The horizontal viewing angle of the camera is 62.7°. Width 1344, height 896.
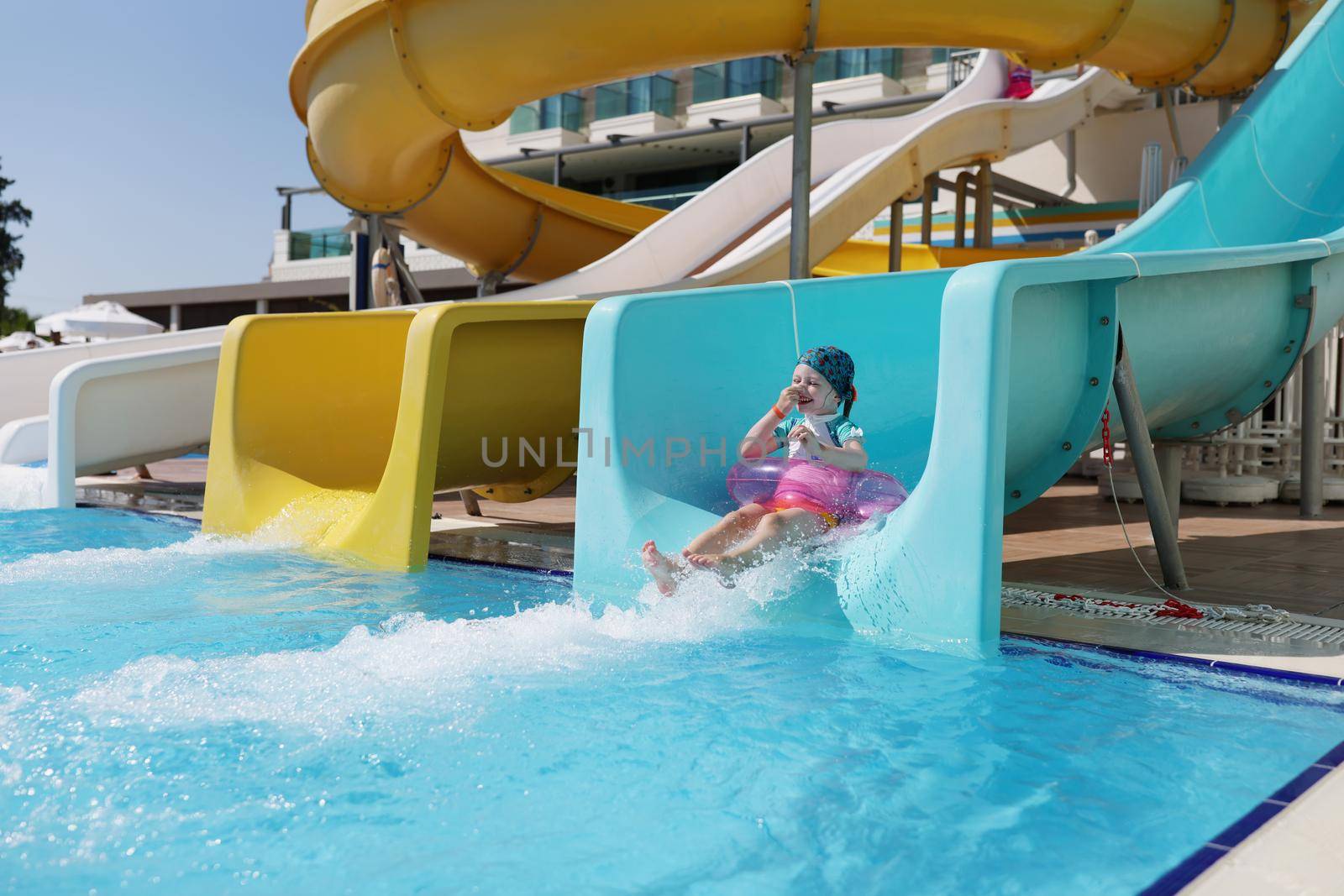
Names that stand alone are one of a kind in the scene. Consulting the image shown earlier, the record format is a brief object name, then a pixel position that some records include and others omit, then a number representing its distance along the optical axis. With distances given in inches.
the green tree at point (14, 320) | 1441.4
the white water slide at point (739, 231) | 272.1
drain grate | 126.3
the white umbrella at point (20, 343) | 525.7
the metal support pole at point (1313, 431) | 229.6
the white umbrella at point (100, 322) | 621.9
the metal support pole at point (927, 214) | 502.6
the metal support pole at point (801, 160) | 229.0
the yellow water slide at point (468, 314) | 187.6
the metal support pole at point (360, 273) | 406.0
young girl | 133.0
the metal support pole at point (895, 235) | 392.8
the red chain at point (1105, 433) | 157.2
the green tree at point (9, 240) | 1416.1
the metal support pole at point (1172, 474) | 189.8
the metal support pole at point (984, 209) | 476.7
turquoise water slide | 116.5
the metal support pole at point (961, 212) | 492.6
